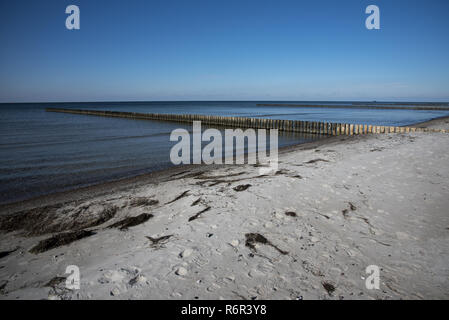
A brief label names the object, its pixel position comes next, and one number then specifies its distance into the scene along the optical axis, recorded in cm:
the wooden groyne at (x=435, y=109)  7786
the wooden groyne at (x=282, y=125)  2322
